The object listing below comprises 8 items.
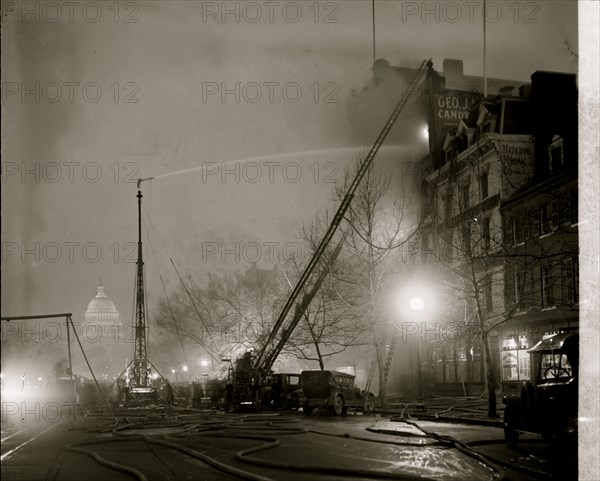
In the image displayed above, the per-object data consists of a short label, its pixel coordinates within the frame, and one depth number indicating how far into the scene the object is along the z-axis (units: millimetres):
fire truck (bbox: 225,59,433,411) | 36406
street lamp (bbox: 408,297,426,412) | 26817
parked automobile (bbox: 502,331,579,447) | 14383
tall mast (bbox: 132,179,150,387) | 47344
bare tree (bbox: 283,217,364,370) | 40844
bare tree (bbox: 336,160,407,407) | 34562
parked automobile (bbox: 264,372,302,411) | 37906
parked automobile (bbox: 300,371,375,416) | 32688
